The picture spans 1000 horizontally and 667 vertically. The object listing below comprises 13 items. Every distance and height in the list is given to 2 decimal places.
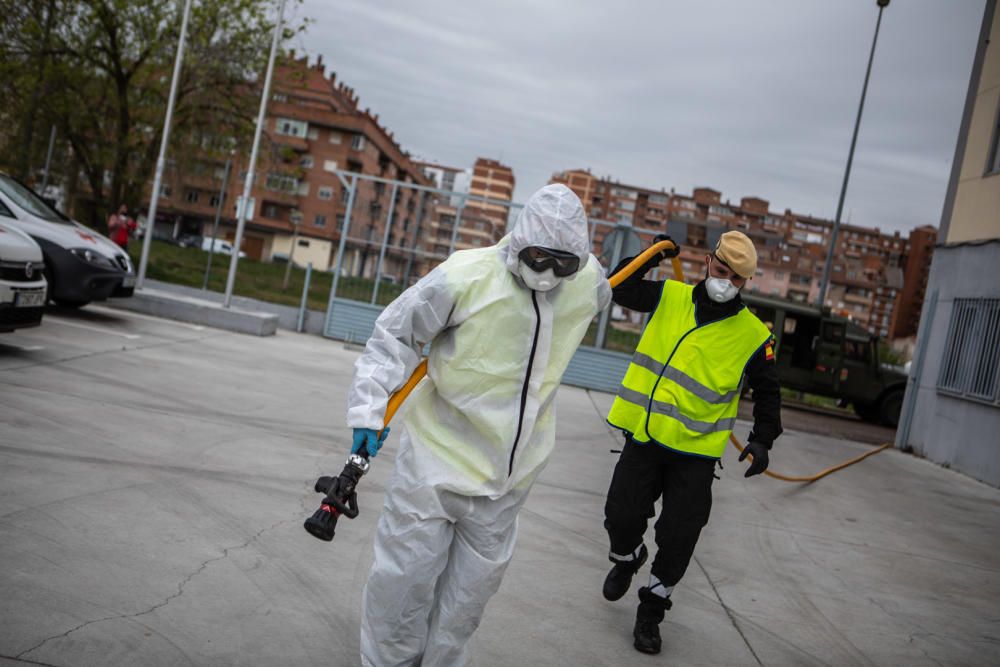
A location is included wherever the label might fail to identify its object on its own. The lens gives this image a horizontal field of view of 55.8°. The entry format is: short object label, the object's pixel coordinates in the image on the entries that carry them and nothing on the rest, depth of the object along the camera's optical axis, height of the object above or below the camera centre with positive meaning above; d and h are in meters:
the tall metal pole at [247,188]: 16.50 +1.05
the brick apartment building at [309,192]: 81.81 +5.52
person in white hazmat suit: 3.11 -0.45
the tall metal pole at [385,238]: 16.88 +0.64
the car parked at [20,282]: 8.25 -0.67
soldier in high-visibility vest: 4.40 -0.35
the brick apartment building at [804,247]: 118.25 +18.65
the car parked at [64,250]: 11.50 -0.43
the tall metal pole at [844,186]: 25.30 +4.74
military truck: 20.61 +0.05
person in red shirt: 19.61 -0.08
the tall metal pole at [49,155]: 26.10 +1.60
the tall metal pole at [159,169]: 16.27 +1.10
